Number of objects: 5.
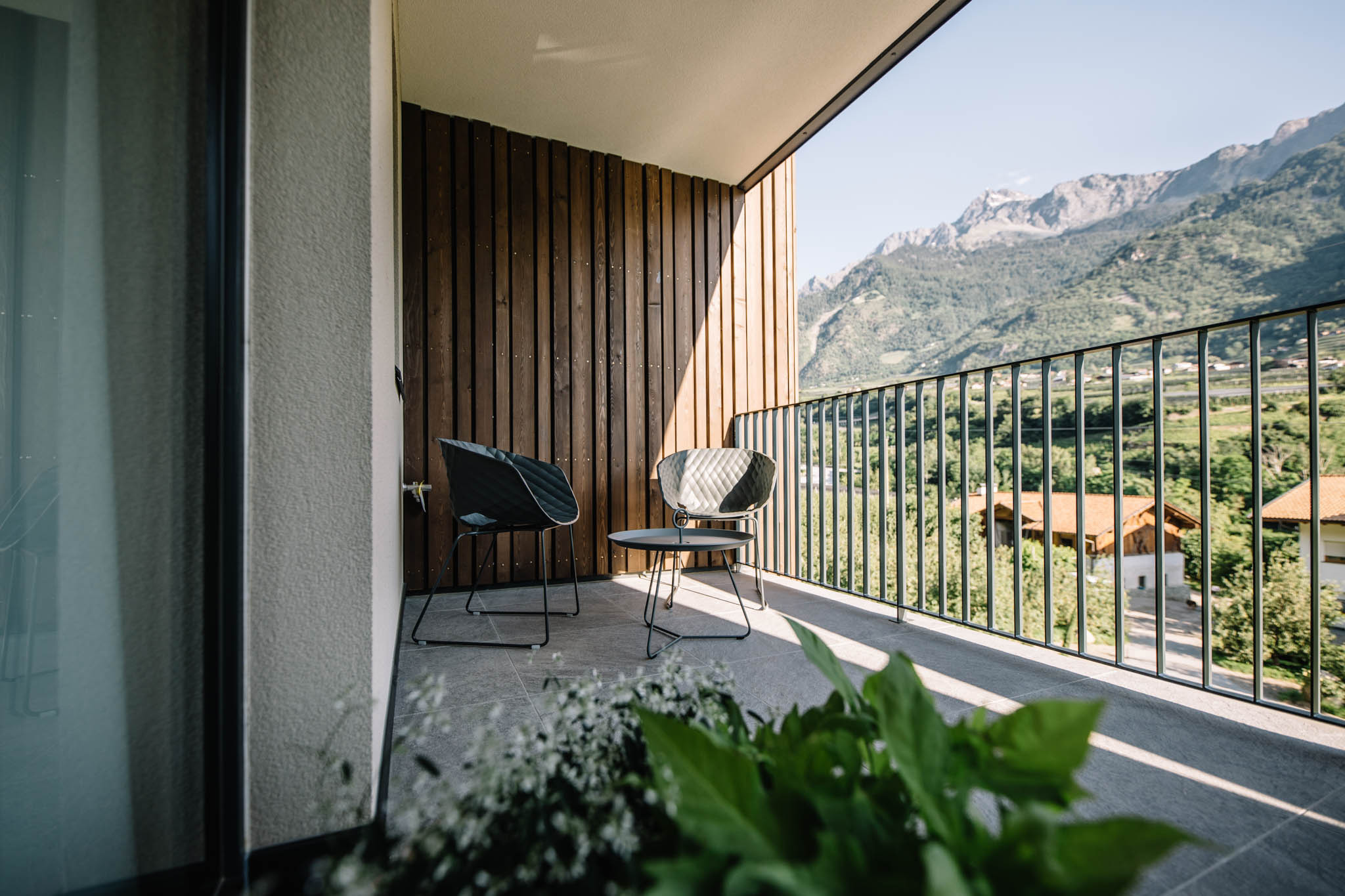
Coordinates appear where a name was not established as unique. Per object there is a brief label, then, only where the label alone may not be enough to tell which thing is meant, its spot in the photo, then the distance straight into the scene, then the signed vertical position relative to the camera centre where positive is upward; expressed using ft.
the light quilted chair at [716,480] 10.72 -0.56
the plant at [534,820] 1.65 -1.17
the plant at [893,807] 1.31 -0.96
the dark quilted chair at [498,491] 7.80 -0.51
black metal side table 7.61 -1.25
